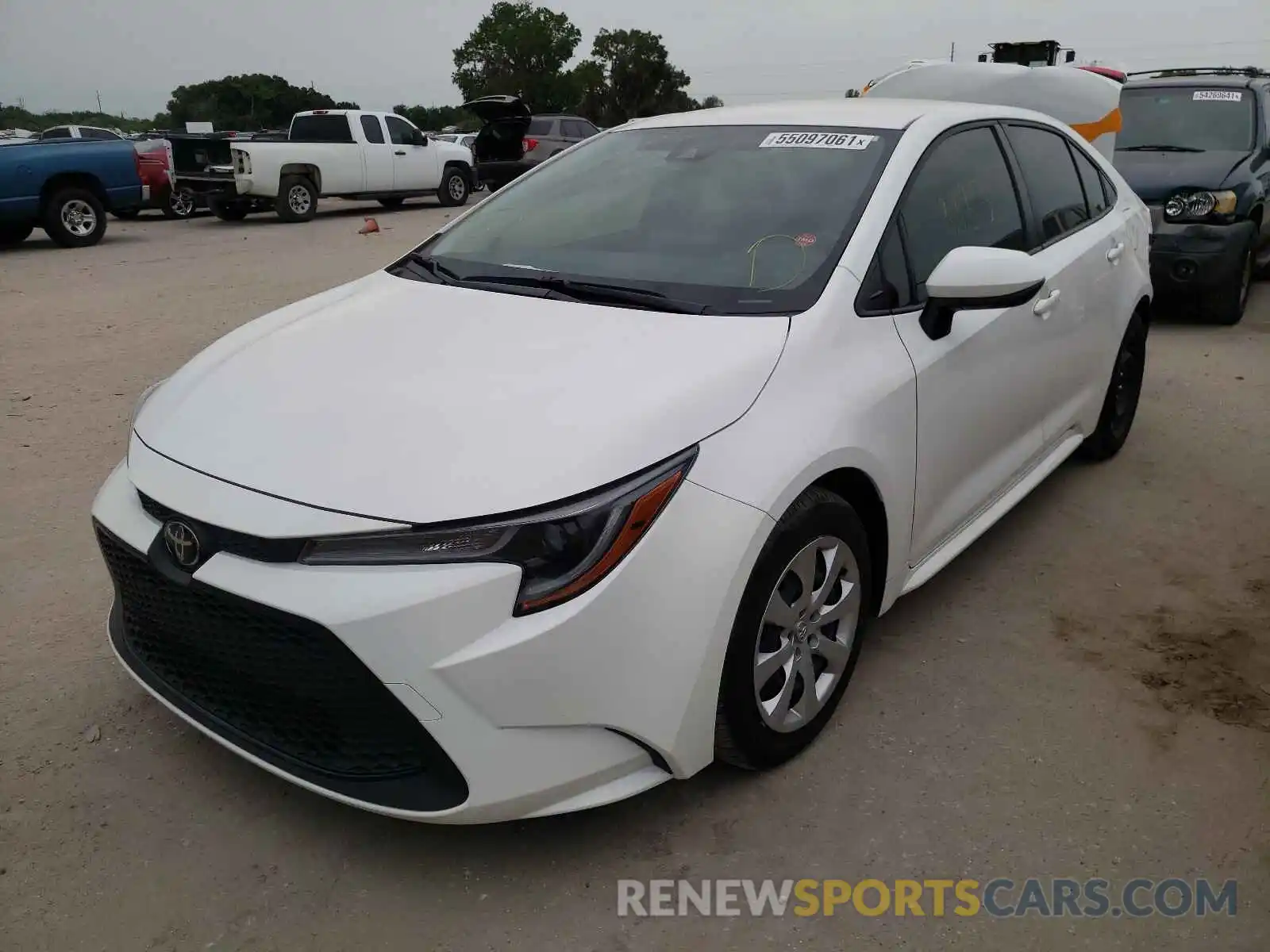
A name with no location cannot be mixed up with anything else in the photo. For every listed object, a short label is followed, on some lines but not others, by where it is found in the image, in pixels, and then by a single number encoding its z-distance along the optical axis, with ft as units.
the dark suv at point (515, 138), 64.54
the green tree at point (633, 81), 217.56
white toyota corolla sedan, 6.55
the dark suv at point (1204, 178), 23.27
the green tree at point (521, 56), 250.37
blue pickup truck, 39.93
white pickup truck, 51.85
